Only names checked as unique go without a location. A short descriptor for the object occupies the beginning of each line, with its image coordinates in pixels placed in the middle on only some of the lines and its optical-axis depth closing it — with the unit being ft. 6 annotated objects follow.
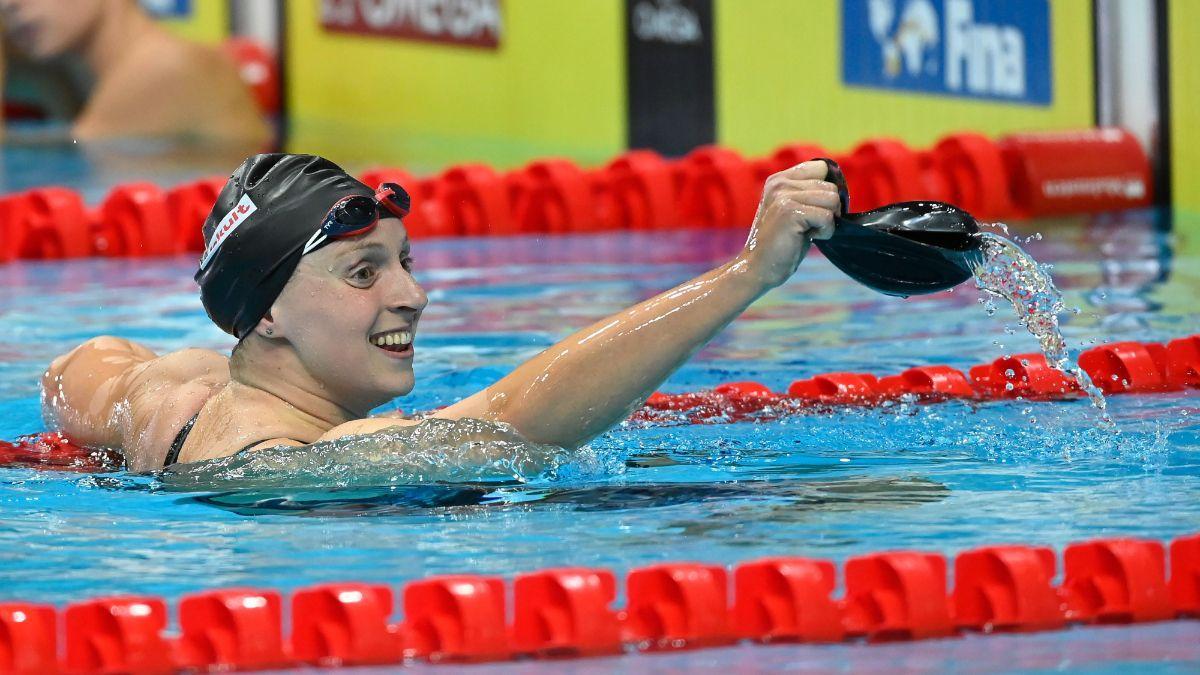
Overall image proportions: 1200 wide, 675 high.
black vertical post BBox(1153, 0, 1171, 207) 52.49
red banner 78.18
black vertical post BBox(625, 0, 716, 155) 67.05
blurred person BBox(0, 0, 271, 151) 75.92
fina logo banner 56.75
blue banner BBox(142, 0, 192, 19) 91.25
